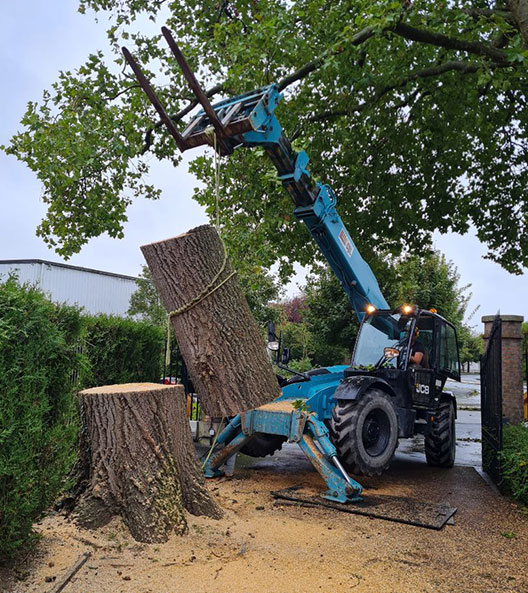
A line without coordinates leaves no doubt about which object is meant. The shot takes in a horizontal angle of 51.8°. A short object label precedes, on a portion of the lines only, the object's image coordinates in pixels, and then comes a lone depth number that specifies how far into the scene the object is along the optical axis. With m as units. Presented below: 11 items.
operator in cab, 7.82
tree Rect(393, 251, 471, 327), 21.41
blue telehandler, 5.69
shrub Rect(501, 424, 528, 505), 6.17
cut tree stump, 4.14
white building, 24.06
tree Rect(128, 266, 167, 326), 29.94
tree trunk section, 4.48
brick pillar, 9.05
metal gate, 6.93
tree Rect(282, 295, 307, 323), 32.50
